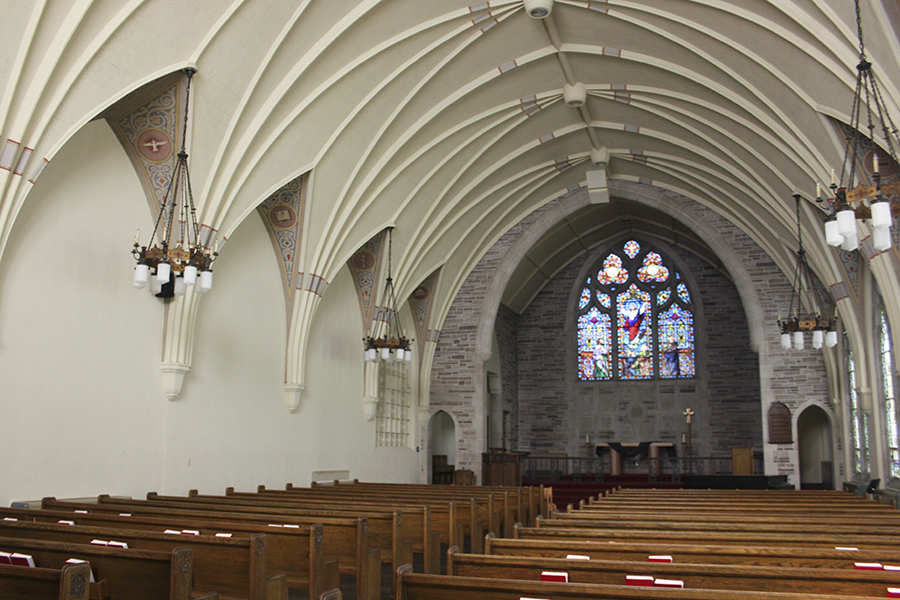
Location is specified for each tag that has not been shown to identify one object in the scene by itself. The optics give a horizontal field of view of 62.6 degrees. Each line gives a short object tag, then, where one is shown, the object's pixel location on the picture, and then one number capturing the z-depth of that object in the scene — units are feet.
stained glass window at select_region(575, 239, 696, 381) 72.95
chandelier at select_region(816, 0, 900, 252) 19.51
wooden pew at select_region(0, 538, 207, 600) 10.62
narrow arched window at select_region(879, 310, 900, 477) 39.93
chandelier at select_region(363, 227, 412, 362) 43.73
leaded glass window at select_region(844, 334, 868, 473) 45.88
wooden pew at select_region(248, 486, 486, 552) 24.62
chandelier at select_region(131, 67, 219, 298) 25.18
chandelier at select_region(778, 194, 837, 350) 39.58
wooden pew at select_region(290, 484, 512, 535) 28.91
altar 64.90
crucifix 64.44
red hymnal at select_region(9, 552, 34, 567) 12.49
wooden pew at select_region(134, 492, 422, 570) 19.79
